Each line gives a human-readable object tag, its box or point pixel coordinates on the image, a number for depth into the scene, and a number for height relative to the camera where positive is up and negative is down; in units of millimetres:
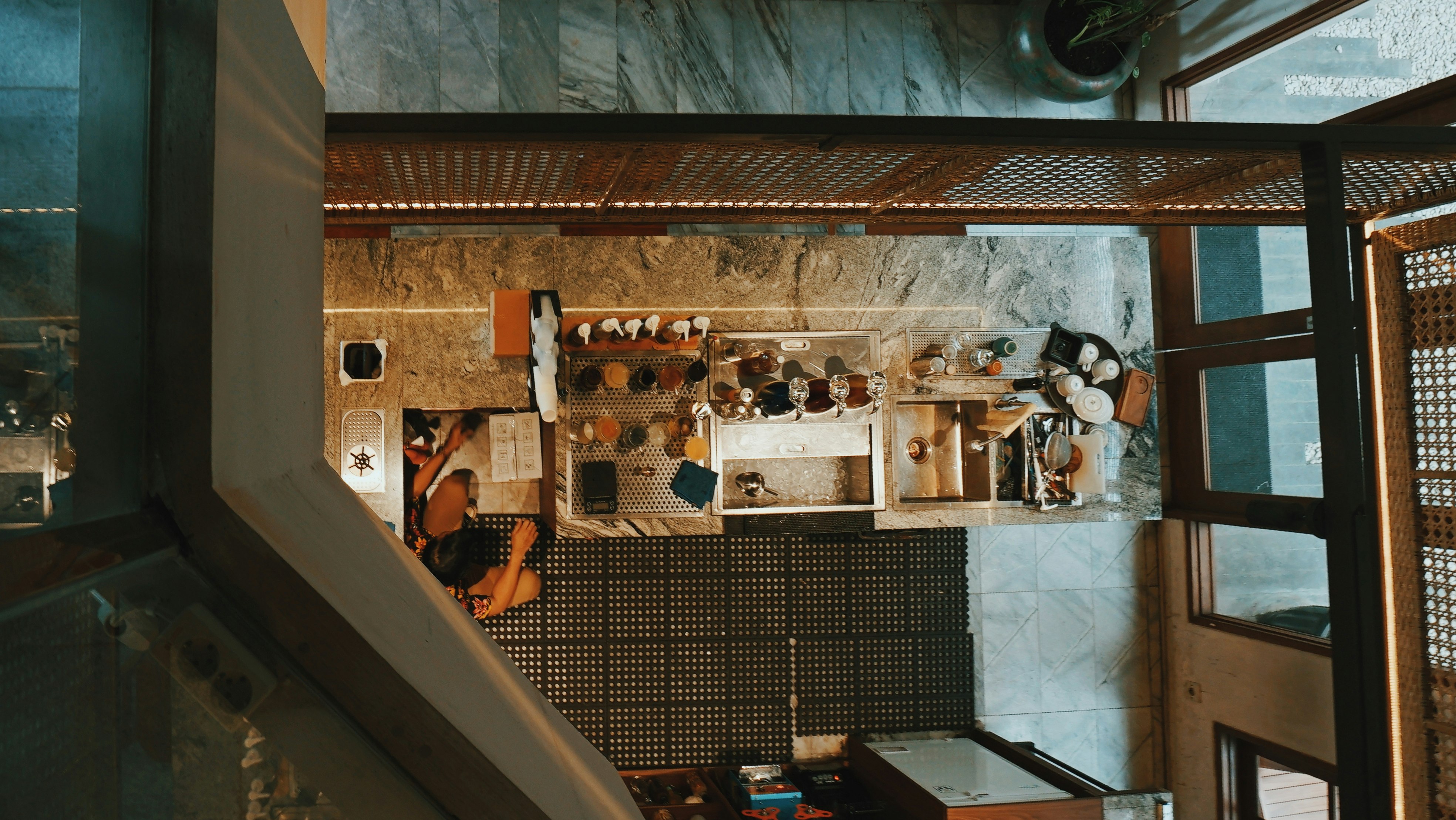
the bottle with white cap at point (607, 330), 3396 +563
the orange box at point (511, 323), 3422 +604
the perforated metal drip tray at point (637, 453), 3520 -15
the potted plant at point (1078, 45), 4152 +2279
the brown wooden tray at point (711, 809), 3635 -1825
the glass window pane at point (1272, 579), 3771 -784
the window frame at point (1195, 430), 3963 +40
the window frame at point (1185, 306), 3990 +790
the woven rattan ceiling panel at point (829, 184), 1857 +765
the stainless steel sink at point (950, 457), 3729 -83
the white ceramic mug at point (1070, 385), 3730 +280
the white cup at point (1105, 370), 3760 +358
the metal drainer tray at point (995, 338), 3730 +508
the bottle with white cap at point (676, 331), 3441 +554
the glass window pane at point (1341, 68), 3230 +1833
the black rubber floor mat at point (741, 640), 3896 -1074
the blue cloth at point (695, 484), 3506 -180
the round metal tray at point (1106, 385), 3795 +284
